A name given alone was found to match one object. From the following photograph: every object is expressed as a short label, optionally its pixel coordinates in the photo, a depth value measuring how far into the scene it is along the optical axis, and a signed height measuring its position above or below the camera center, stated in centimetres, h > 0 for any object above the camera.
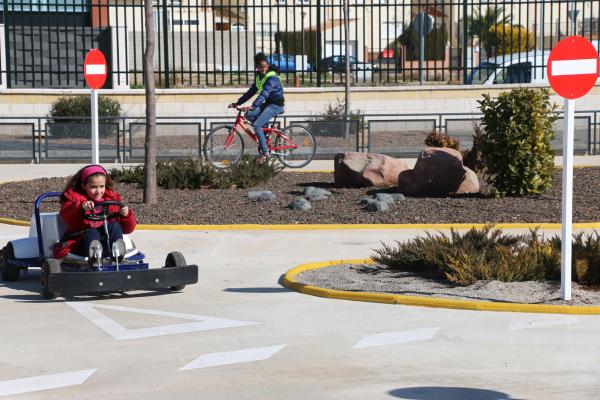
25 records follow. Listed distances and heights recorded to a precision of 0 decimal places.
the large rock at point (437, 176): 1673 -73
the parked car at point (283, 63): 4990 +252
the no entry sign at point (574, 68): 981 +43
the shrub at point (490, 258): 1054 -120
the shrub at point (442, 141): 2045 -31
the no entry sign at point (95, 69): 1641 +74
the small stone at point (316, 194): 1650 -96
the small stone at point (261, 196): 1648 -98
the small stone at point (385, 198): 1595 -98
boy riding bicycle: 2038 +40
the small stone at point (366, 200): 1582 -100
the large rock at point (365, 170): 1770 -68
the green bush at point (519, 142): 1642 -26
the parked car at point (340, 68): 2900 +134
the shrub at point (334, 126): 2395 -6
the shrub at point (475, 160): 1866 -57
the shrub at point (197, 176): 1780 -76
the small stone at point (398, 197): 1627 -98
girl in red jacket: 1070 -83
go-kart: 1012 -123
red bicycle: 2095 -37
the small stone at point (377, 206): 1559 -106
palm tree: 2879 +241
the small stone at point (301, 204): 1567 -104
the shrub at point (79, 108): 2714 +36
